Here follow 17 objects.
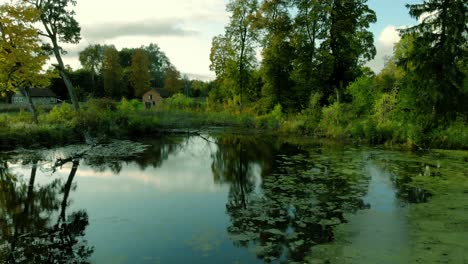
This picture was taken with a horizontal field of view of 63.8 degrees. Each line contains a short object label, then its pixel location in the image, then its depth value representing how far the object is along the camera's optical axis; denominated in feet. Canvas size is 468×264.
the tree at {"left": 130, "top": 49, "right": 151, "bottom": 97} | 219.82
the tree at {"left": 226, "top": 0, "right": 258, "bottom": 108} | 126.93
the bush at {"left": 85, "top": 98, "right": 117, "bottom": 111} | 97.36
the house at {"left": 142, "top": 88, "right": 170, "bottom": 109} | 222.07
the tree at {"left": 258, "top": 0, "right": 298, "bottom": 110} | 116.67
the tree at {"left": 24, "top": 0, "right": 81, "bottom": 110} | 81.76
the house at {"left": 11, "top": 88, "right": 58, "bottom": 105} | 195.97
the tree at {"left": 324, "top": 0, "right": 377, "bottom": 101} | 100.48
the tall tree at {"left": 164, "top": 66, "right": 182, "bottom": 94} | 239.71
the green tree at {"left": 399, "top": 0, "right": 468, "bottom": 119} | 62.90
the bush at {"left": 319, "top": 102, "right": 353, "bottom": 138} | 81.30
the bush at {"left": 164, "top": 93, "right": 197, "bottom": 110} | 136.77
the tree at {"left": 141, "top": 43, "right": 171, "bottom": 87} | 335.47
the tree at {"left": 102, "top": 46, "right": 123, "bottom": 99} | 204.44
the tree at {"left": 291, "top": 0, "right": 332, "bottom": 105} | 102.22
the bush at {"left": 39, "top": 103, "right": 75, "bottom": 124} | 72.32
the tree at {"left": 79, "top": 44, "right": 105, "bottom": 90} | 252.01
